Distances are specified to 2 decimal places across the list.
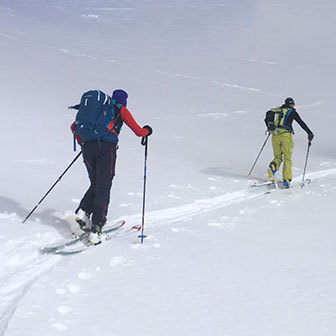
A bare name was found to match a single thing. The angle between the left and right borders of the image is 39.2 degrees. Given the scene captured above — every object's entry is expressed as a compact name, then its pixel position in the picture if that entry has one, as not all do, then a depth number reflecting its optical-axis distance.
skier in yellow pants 8.14
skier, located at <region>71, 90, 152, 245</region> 5.07
